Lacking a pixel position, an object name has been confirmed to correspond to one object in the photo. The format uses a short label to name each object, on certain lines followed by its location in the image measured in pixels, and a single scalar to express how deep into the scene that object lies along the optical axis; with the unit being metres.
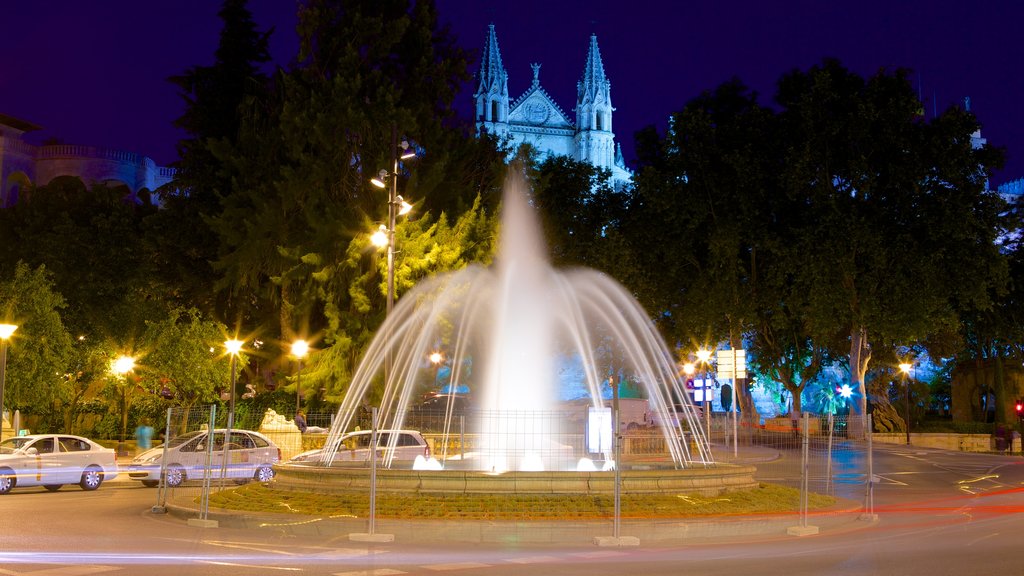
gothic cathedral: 136.25
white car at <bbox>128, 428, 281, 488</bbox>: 24.00
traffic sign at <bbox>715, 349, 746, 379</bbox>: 32.41
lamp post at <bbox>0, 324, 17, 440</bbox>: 21.73
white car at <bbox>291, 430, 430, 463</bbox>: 22.73
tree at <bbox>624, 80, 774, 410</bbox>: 47.16
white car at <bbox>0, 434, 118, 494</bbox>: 23.84
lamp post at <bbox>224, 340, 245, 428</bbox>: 27.84
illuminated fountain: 20.27
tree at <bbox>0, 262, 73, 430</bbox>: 37.91
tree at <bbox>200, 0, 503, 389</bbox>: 35.72
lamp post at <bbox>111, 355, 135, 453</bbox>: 41.34
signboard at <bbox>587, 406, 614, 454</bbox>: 22.03
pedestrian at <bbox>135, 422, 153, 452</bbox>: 39.47
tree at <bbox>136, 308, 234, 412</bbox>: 42.34
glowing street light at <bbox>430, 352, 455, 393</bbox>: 33.89
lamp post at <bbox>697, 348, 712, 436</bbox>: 38.45
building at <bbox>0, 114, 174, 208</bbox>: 72.38
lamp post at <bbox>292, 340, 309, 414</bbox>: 34.45
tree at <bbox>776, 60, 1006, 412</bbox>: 43.53
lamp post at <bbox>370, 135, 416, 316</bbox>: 26.66
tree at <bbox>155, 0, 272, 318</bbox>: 42.84
